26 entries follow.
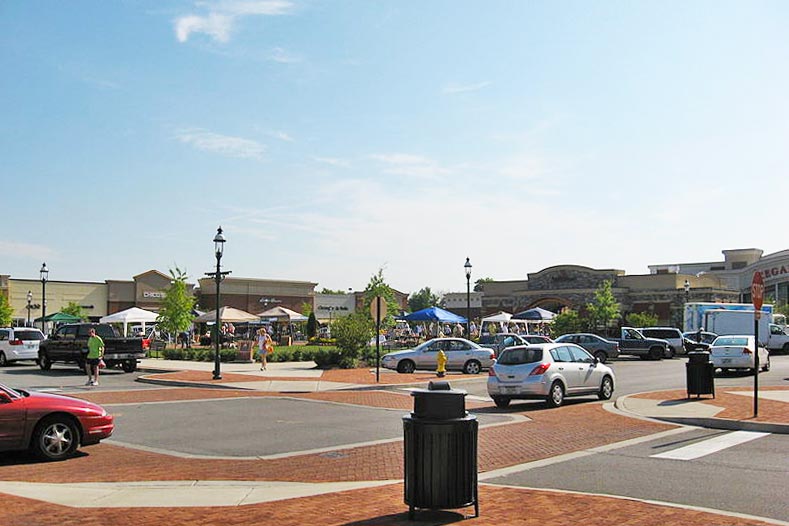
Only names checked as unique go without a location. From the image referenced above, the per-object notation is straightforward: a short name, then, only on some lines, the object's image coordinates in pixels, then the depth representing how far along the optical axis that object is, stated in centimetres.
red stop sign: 1577
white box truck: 4546
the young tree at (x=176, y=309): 4412
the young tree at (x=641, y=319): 5837
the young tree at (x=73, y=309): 6425
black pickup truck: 3225
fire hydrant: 2852
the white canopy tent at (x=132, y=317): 4506
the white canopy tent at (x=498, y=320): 5434
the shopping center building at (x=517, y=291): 6531
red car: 1160
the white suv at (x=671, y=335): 4403
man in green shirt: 2589
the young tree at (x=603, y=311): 5644
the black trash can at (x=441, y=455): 755
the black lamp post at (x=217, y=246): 2872
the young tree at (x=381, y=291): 5678
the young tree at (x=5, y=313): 6022
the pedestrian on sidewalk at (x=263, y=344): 3284
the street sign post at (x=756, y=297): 1567
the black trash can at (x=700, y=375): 1927
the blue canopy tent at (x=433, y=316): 4109
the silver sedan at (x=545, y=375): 1869
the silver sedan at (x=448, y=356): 3095
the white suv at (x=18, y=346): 3588
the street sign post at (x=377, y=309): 2658
